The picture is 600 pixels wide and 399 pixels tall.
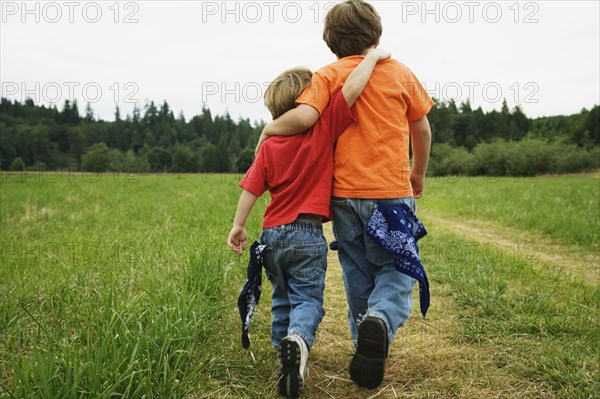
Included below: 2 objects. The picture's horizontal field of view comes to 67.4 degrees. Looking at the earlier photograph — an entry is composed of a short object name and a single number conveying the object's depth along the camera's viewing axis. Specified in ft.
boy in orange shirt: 7.75
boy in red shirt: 7.69
